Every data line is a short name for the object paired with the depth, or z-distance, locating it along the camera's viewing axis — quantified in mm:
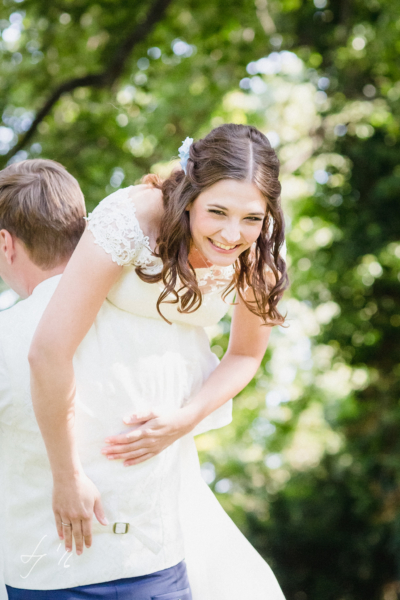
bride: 2690
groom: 2725
